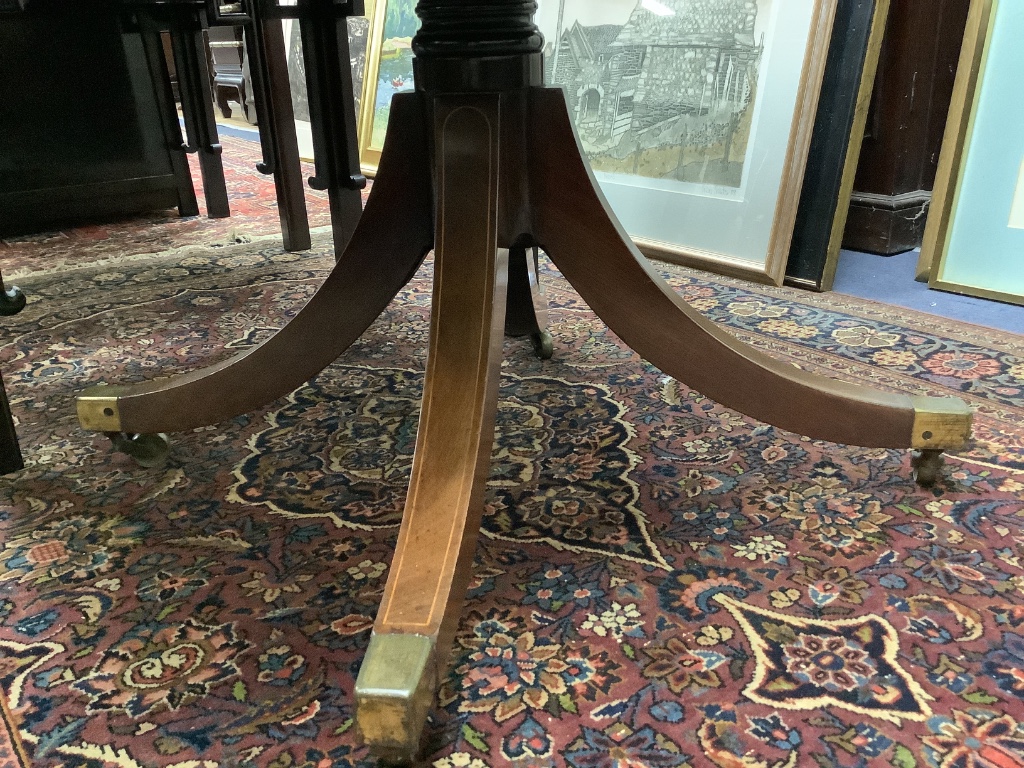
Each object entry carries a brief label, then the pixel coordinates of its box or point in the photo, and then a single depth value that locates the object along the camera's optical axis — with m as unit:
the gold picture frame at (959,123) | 1.32
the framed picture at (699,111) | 1.38
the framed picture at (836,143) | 1.30
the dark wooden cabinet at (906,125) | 1.53
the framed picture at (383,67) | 2.45
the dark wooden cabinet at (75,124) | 1.83
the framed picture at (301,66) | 2.61
